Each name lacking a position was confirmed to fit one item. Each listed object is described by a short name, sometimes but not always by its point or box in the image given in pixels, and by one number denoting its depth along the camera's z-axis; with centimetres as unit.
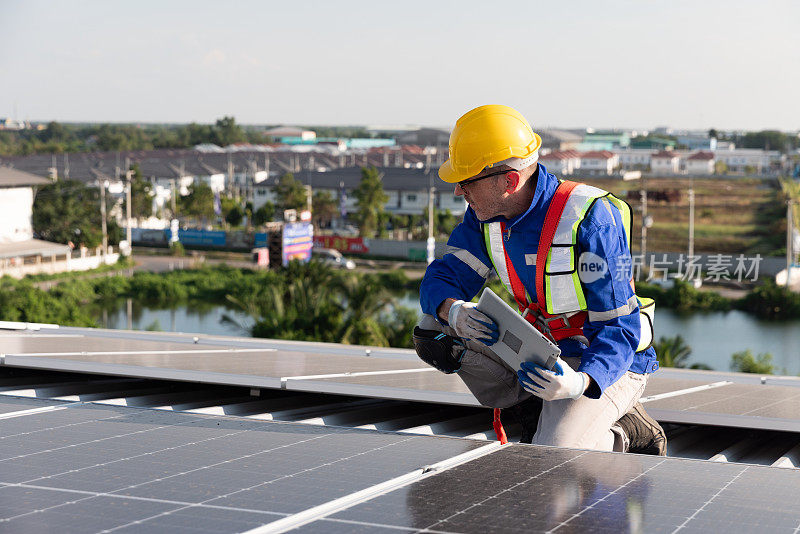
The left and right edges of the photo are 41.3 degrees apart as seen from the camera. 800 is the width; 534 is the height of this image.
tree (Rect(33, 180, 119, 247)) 6762
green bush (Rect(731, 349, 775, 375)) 3136
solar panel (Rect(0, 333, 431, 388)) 629
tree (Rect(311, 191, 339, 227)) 8144
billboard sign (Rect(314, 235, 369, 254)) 7175
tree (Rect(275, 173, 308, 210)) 7838
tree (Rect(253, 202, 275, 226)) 7962
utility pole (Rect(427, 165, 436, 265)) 5563
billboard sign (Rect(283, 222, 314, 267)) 6000
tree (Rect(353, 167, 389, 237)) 7631
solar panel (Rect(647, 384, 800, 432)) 545
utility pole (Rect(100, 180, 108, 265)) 6580
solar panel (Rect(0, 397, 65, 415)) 509
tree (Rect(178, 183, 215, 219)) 8500
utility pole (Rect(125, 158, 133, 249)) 6770
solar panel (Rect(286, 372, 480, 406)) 573
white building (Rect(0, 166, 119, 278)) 5944
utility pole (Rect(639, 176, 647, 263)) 6194
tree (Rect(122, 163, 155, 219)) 8181
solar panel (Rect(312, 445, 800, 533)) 301
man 440
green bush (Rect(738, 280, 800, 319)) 5181
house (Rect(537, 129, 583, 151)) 16912
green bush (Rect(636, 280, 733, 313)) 5325
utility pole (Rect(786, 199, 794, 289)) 5405
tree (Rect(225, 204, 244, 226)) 8462
